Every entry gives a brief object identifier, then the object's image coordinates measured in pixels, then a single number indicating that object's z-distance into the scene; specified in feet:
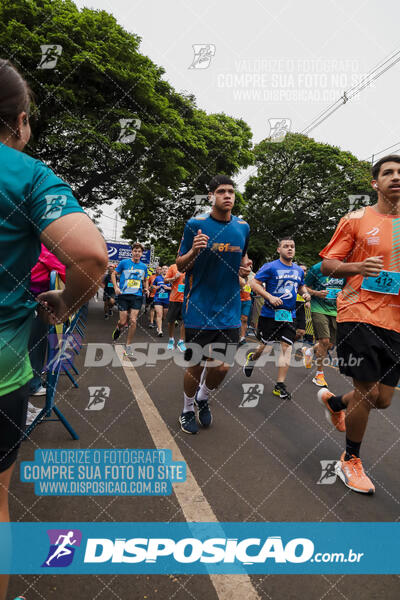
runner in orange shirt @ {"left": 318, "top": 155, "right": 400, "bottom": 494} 8.94
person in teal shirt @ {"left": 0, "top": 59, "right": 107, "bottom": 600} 3.60
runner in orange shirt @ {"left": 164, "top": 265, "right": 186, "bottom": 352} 30.30
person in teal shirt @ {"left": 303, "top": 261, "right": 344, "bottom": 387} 21.50
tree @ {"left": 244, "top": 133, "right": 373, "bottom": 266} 105.60
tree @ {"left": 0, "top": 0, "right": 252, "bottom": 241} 43.93
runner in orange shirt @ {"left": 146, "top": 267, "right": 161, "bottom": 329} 46.70
